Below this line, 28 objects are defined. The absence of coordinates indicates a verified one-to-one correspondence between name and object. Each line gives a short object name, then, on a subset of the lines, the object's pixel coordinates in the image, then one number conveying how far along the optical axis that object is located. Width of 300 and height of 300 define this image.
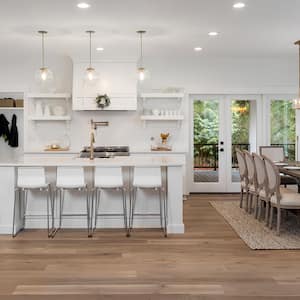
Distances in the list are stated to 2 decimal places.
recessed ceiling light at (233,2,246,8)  4.91
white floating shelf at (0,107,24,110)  8.47
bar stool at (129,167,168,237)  5.40
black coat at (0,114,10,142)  8.64
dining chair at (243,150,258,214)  6.32
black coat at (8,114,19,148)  8.62
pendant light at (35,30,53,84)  6.65
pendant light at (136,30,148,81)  6.25
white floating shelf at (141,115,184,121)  8.27
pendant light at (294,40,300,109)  6.48
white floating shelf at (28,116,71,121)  8.21
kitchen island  5.50
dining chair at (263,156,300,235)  5.29
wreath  8.02
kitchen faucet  5.99
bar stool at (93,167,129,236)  5.42
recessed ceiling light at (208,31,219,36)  6.31
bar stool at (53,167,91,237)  5.42
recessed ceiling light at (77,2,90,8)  4.88
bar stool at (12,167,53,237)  5.40
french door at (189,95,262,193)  8.84
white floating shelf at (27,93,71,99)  8.23
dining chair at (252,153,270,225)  5.72
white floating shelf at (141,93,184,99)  8.33
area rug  4.89
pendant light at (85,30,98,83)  6.79
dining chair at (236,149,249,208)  6.82
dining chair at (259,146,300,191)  7.67
